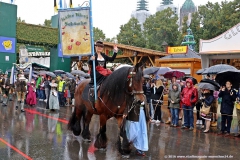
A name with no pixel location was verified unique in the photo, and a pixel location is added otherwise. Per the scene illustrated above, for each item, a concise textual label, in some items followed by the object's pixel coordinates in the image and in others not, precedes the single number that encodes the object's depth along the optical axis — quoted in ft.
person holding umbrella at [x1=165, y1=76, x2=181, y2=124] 34.69
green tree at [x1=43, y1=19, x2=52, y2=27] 221.52
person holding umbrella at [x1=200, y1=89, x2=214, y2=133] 31.32
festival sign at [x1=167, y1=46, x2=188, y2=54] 76.89
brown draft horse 18.57
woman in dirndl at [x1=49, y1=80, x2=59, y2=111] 44.27
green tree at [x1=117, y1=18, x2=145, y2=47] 161.47
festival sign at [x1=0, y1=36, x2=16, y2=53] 80.28
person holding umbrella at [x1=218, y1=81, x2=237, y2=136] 30.19
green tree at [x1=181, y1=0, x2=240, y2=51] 119.40
